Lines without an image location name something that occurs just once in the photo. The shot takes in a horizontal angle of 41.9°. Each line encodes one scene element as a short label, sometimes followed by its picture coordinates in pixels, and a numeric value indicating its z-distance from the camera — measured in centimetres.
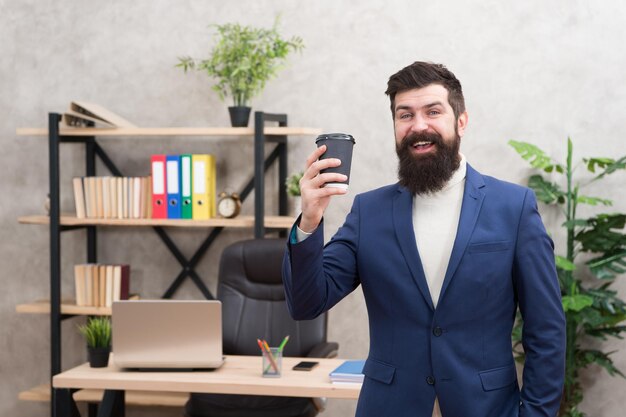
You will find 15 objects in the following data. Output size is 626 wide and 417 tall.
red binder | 398
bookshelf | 389
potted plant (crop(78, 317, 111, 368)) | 283
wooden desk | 261
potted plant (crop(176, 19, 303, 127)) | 389
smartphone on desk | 283
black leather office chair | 334
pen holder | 273
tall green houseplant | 360
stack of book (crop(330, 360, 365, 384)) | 262
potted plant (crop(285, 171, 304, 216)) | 397
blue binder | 398
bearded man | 167
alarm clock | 397
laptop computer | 273
